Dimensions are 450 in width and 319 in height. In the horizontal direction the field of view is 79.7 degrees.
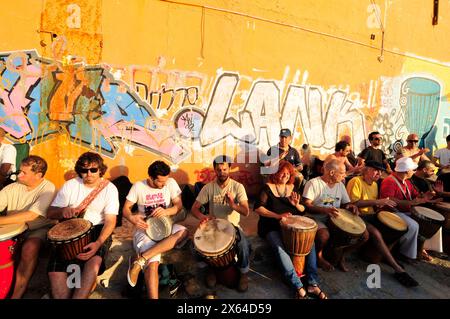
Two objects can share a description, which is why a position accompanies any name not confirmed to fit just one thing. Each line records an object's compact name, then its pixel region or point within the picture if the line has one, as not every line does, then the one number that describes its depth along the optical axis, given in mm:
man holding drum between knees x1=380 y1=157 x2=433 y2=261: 4152
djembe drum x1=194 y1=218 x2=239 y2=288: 2998
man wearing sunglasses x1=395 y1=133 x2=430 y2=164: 6688
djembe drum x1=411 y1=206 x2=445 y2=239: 4148
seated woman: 3352
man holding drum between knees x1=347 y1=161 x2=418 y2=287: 3898
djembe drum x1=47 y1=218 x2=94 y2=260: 2775
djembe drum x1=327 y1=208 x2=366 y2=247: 3578
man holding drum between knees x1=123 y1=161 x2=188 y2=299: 2979
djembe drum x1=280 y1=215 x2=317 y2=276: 3318
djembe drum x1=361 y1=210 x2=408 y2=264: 3893
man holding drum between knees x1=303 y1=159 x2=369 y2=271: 3797
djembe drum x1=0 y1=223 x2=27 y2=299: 2811
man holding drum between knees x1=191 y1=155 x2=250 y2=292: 3615
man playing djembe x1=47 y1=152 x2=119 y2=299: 3061
